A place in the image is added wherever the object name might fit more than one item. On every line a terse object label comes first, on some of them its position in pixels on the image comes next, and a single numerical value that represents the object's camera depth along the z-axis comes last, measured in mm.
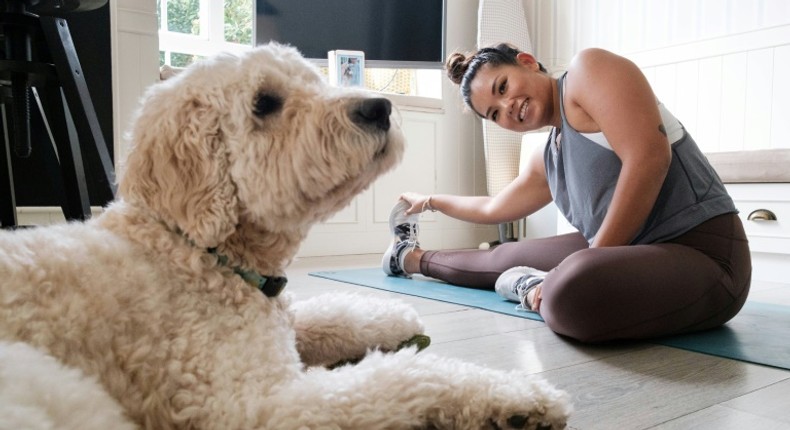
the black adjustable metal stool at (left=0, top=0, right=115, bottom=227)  1706
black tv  3818
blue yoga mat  1570
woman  1643
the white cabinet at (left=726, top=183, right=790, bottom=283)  3004
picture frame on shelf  3754
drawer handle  3047
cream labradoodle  844
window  3824
